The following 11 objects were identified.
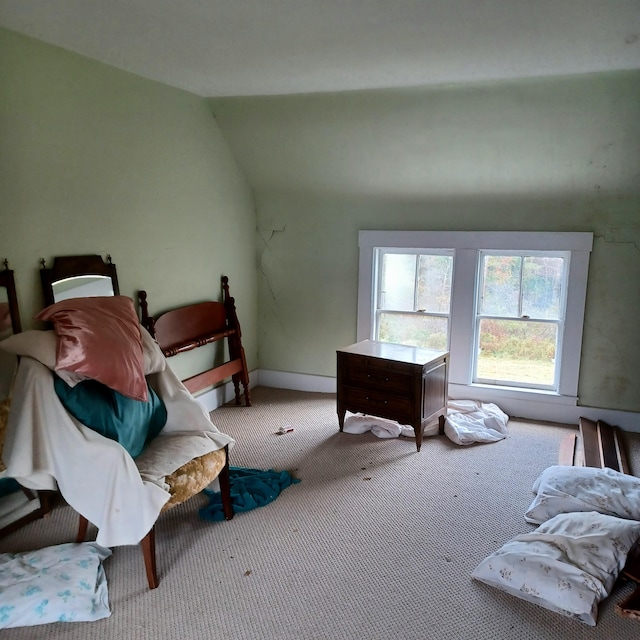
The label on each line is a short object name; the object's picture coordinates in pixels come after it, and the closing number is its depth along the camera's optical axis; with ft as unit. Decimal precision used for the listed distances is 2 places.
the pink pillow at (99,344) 7.22
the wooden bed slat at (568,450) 11.00
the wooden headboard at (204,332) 11.84
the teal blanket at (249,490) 9.15
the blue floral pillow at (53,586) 6.64
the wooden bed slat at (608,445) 10.75
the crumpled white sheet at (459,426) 12.13
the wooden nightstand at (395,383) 11.32
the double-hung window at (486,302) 13.07
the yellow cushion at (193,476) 7.55
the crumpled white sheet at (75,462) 6.86
